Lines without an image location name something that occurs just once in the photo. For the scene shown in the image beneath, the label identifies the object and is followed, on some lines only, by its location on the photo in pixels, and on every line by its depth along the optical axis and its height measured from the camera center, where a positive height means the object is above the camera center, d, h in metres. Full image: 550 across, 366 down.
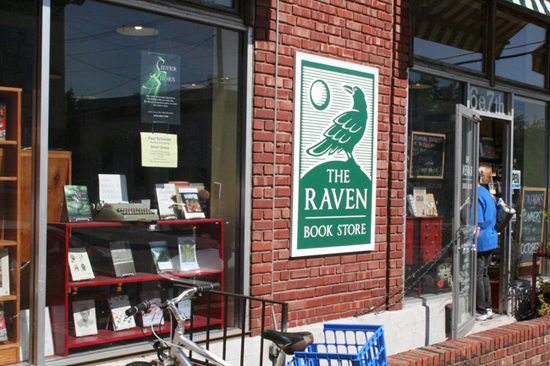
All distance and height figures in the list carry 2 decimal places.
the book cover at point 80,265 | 4.07 -0.67
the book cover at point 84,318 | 4.11 -1.08
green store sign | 5.15 +0.21
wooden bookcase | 3.76 -0.25
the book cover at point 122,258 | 4.35 -0.66
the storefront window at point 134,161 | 4.03 +0.12
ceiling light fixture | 4.33 +1.16
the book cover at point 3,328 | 3.79 -1.06
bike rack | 4.77 -1.28
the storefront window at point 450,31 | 6.41 +1.83
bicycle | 2.94 -0.91
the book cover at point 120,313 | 4.34 -1.09
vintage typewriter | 4.24 -0.29
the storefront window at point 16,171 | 3.76 +0.02
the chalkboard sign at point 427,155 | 6.38 +0.30
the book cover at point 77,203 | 4.05 -0.21
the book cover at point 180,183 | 4.64 -0.06
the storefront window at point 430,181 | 6.34 -0.01
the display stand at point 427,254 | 6.33 -0.86
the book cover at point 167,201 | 4.57 -0.21
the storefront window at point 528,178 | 7.95 +0.05
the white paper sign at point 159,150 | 4.45 +0.21
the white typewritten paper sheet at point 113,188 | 4.24 -0.10
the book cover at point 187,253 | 4.77 -0.67
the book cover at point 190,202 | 4.70 -0.22
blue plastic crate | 2.64 -0.88
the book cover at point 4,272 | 3.79 -0.68
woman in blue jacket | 7.10 -0.83
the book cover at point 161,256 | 4.59 -0.67
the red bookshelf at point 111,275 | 3.98 -0.78
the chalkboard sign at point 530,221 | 8.05 -0.59
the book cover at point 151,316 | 4.47 -1.16
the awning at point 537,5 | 6.84 +2.26
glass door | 5.96 -0.44
